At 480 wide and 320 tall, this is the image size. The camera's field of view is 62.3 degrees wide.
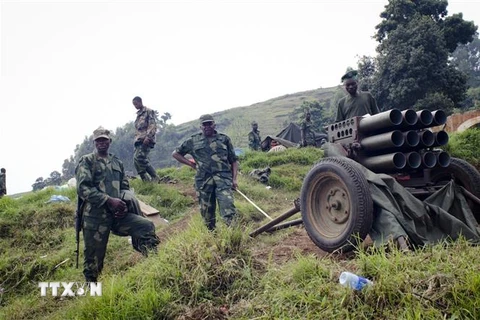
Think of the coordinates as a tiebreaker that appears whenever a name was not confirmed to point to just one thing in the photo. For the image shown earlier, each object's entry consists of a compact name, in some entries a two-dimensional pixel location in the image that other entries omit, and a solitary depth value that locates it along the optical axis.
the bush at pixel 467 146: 9.04
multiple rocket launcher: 3.70
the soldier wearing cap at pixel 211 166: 5.23
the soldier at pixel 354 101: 5.14
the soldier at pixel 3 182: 13.04
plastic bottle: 2.51
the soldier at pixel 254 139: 18.22
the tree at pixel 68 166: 40.59
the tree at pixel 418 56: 19.03
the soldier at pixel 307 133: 16.37
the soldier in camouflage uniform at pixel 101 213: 4.36
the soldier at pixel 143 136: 8.81
